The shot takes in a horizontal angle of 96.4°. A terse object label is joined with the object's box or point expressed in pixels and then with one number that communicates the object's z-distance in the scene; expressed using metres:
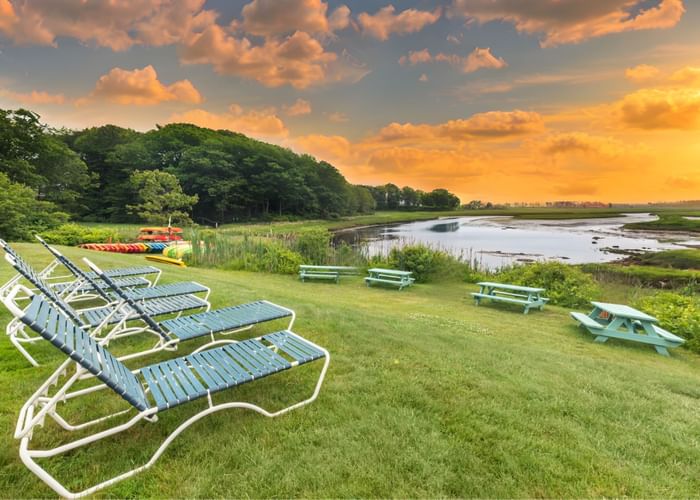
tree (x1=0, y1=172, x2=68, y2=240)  12.44
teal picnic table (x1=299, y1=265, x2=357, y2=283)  10.20
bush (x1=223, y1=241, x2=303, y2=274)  11.35
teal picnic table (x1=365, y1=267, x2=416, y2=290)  9.76
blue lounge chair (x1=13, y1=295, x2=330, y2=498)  1.55
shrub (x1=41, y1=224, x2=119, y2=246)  14.02
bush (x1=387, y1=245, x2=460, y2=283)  11.54
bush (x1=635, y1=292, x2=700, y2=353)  5.62
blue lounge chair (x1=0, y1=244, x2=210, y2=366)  2.70
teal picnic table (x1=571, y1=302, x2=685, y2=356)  5.09
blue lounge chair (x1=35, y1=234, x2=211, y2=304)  4.09
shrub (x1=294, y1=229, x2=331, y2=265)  12.38
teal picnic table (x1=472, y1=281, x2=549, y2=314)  7.40
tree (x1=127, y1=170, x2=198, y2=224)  22.31
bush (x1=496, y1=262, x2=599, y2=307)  8.71
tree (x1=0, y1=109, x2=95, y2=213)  26.90
